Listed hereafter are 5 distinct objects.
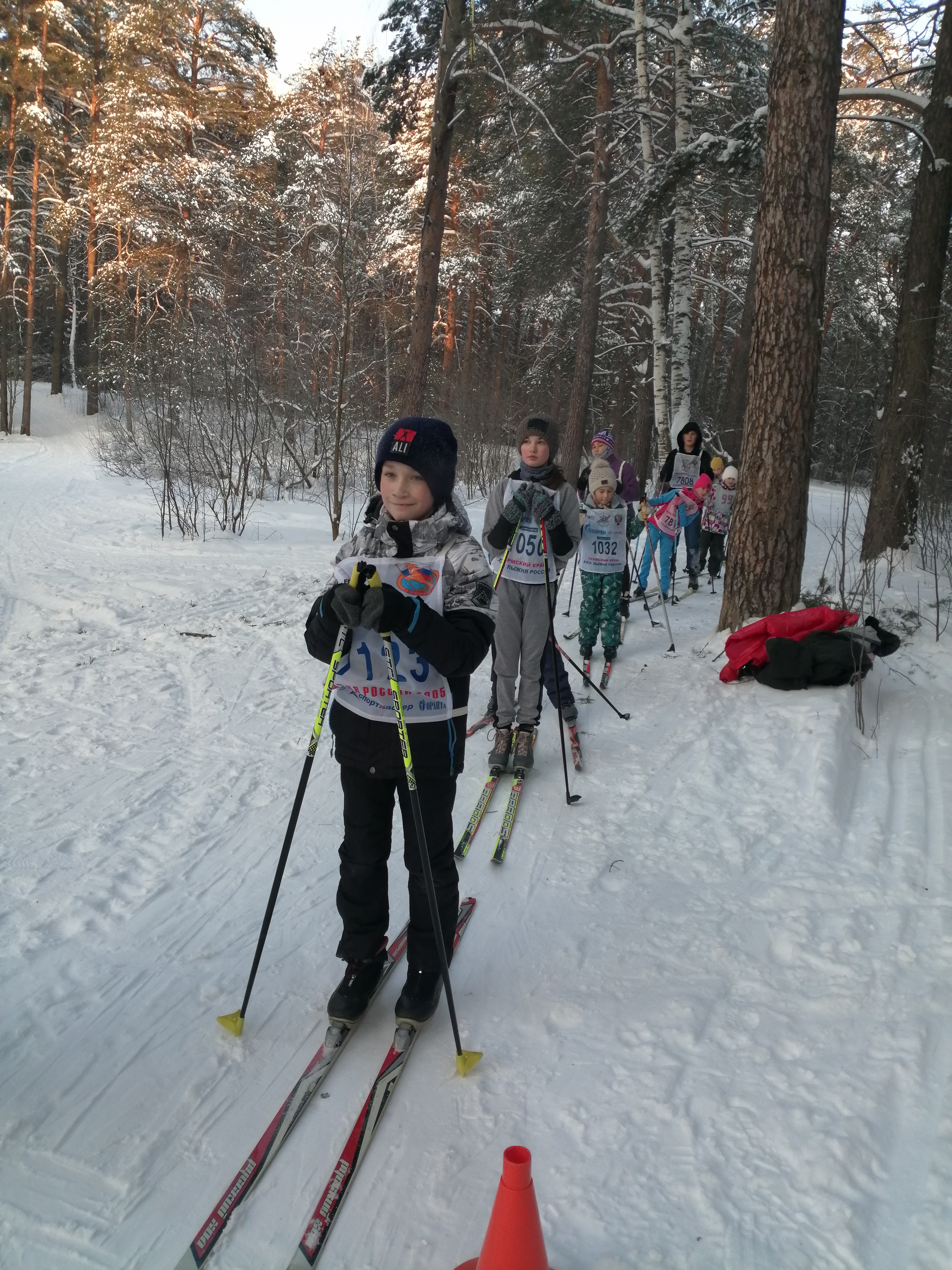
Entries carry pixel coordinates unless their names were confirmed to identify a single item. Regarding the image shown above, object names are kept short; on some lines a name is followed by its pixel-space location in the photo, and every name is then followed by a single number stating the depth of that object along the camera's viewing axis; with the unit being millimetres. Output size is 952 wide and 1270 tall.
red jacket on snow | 5398
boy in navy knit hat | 2482
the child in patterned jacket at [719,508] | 9922
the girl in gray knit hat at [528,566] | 4863
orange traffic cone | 1659
